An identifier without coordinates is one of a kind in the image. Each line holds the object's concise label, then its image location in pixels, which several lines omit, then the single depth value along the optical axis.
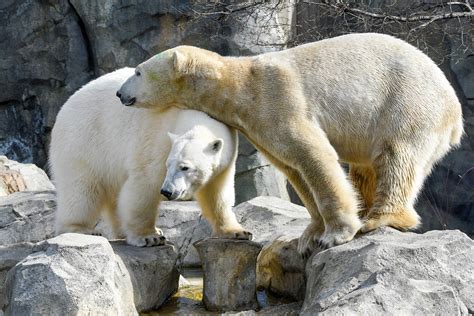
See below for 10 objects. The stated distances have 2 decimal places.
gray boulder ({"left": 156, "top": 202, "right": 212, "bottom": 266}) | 13.54
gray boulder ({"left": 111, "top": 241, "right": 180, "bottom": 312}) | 9.79
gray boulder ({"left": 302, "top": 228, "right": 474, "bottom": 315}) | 7.40
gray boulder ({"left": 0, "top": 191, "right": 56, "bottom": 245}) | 14.11
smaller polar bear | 9.66
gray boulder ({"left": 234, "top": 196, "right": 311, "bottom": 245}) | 12.69
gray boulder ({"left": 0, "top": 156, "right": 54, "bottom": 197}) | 17.69
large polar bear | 9.52
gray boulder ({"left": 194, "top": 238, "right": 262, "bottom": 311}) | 10.02
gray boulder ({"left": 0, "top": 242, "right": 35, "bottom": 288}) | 10.21
